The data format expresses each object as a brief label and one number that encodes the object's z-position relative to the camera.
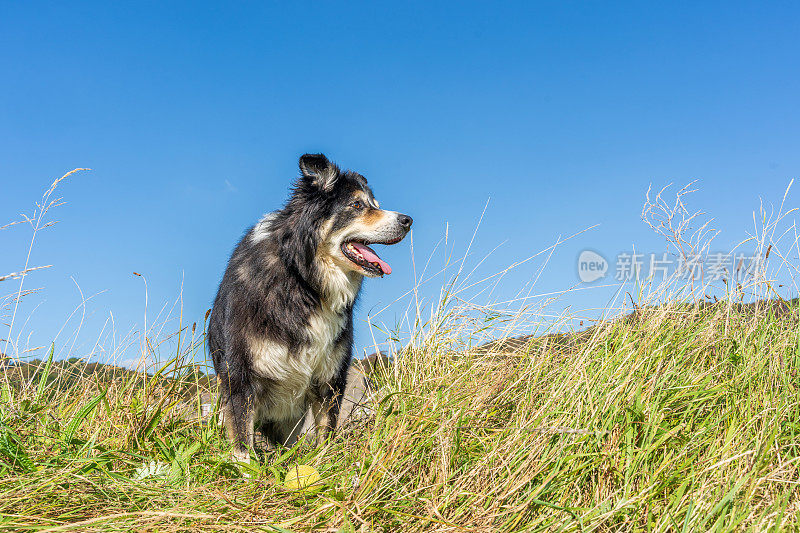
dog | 4.36
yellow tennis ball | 2.90
